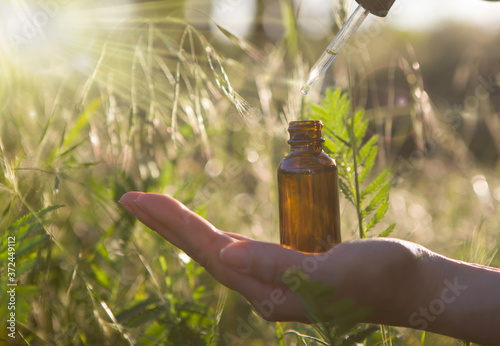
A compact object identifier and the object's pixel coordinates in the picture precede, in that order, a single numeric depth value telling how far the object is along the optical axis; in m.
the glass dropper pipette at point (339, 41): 0.50
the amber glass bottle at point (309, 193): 0.52
